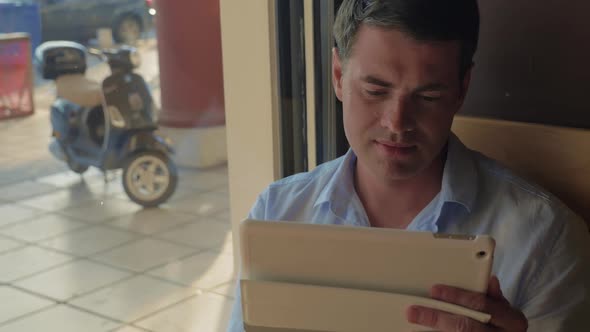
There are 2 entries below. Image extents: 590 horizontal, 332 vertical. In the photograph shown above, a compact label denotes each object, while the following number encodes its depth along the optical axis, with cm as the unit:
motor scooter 350
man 94
